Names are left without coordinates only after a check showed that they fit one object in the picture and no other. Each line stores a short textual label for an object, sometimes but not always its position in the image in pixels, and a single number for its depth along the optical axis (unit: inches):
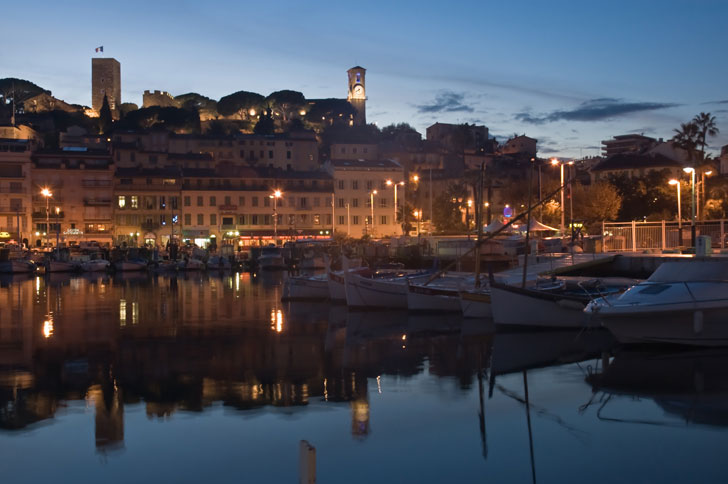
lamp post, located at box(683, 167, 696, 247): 1341.0
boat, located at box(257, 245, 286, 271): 2928.2
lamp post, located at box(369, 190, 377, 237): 3518.7
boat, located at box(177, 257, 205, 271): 2802.7
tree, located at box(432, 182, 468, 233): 3284.9
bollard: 280.7
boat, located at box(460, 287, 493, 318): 983.0
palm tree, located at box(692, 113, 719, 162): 2635.3
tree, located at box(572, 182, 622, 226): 2476.6
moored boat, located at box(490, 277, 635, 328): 862.5
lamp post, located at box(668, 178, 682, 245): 1493.4
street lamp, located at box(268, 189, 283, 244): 3552.2
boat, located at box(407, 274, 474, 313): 1084.5
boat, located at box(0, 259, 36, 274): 2652.6
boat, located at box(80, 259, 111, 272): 2753.4
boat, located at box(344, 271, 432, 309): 1172.5
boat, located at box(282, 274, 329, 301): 1406.3
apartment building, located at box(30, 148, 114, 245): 3553.2
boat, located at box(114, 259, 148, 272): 2723.9
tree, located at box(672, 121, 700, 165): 2645.2
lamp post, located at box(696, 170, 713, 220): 2252.7
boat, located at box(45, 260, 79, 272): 2691.9
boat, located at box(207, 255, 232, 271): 2879.7
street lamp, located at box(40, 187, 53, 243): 3186.5
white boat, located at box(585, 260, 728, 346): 703.1
